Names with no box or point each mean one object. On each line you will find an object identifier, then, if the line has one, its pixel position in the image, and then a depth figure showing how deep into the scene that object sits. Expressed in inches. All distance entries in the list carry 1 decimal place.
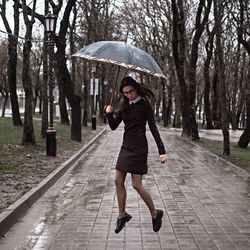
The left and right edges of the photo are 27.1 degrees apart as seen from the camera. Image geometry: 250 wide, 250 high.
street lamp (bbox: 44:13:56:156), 590.2
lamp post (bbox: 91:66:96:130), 1341.9
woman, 241.3
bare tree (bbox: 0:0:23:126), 970.4
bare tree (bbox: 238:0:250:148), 758.1
